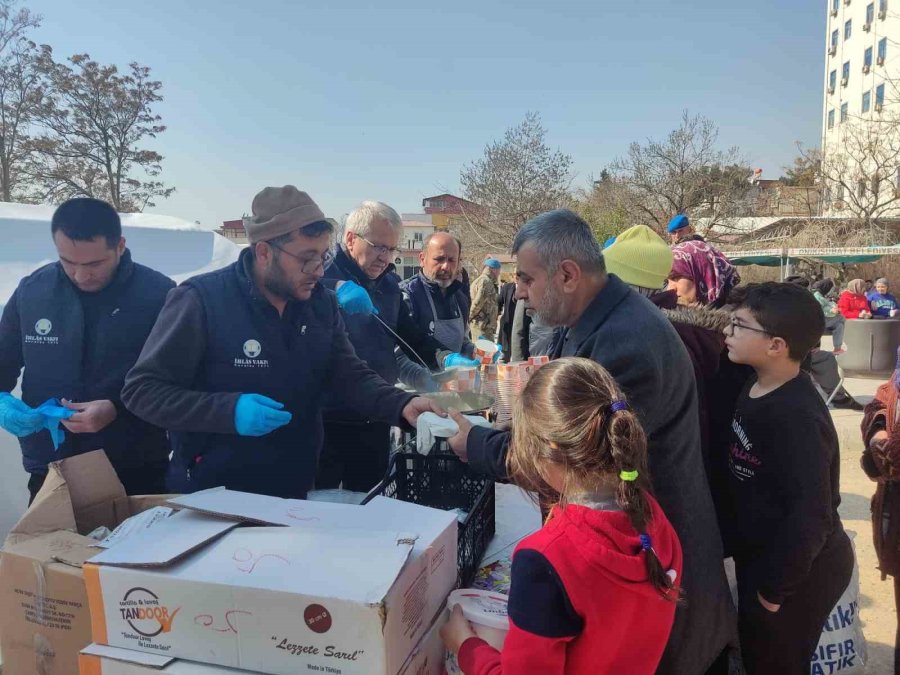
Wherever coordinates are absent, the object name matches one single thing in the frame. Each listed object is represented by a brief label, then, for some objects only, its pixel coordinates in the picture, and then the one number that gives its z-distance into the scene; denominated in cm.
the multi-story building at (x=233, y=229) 3789
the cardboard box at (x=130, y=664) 108
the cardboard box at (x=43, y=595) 134
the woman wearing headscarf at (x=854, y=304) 952
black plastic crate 177
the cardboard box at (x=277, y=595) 101
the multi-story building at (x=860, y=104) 2150
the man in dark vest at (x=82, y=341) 231
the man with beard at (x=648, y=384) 142
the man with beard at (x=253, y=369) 182
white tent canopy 350
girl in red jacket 104
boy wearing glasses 164
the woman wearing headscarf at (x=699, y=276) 281
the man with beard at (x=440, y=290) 434
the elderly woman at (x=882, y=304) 992
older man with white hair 290
